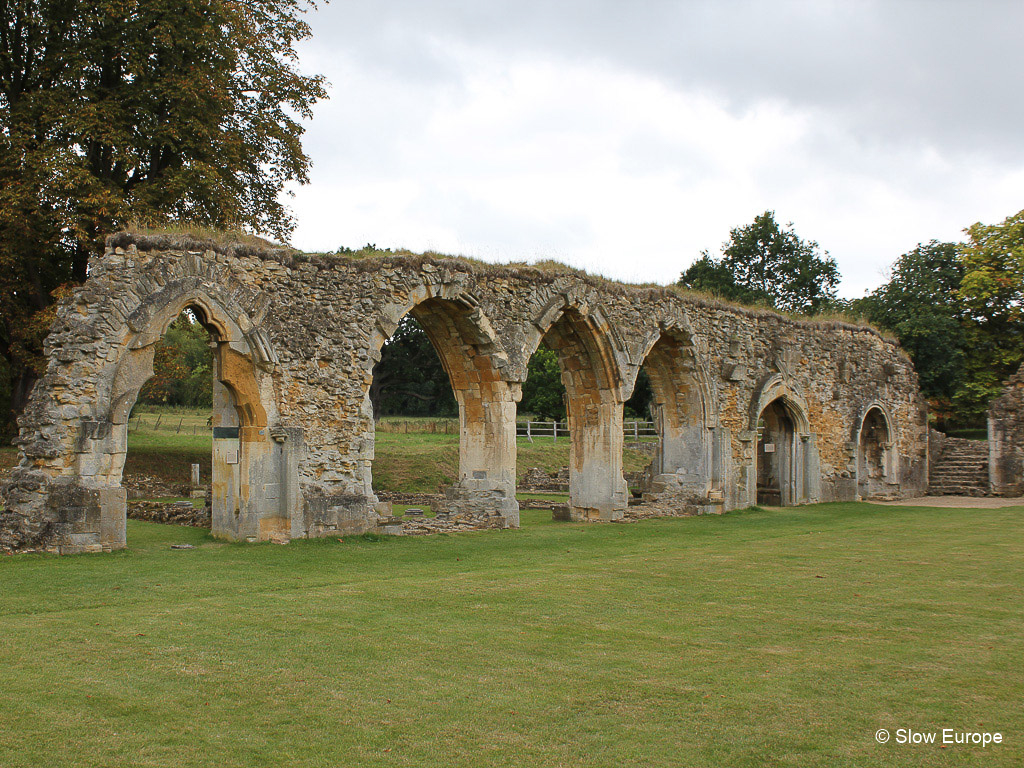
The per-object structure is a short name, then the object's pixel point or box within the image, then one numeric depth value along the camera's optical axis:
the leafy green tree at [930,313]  31.17
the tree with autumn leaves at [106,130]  17.91
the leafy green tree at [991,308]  30.61
